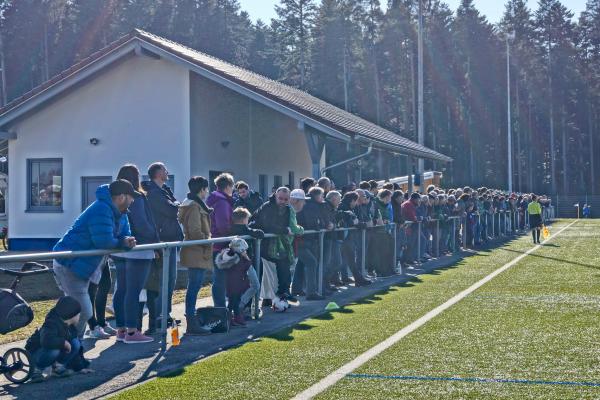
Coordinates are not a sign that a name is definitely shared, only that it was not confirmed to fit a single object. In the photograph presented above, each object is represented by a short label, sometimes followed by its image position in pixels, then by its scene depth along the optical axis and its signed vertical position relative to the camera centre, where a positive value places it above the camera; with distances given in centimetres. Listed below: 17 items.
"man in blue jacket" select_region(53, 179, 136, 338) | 852 -15
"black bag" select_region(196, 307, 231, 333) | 1106 -110
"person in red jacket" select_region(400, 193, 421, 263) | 2136 +0
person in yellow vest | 3059 +6
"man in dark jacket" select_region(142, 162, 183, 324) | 1102 +18
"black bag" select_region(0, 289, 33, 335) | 770 -69
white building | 2544 +265
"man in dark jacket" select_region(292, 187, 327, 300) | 1442 -39
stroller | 772 -75
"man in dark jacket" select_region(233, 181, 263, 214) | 1462 +35
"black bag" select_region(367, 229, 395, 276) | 1822 -65
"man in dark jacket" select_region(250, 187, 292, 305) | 1283 -1
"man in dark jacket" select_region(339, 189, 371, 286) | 1642 -29
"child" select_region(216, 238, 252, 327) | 1138 -61
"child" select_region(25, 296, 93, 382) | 805 -99
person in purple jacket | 1170 +15
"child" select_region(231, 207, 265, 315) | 1191 -14
